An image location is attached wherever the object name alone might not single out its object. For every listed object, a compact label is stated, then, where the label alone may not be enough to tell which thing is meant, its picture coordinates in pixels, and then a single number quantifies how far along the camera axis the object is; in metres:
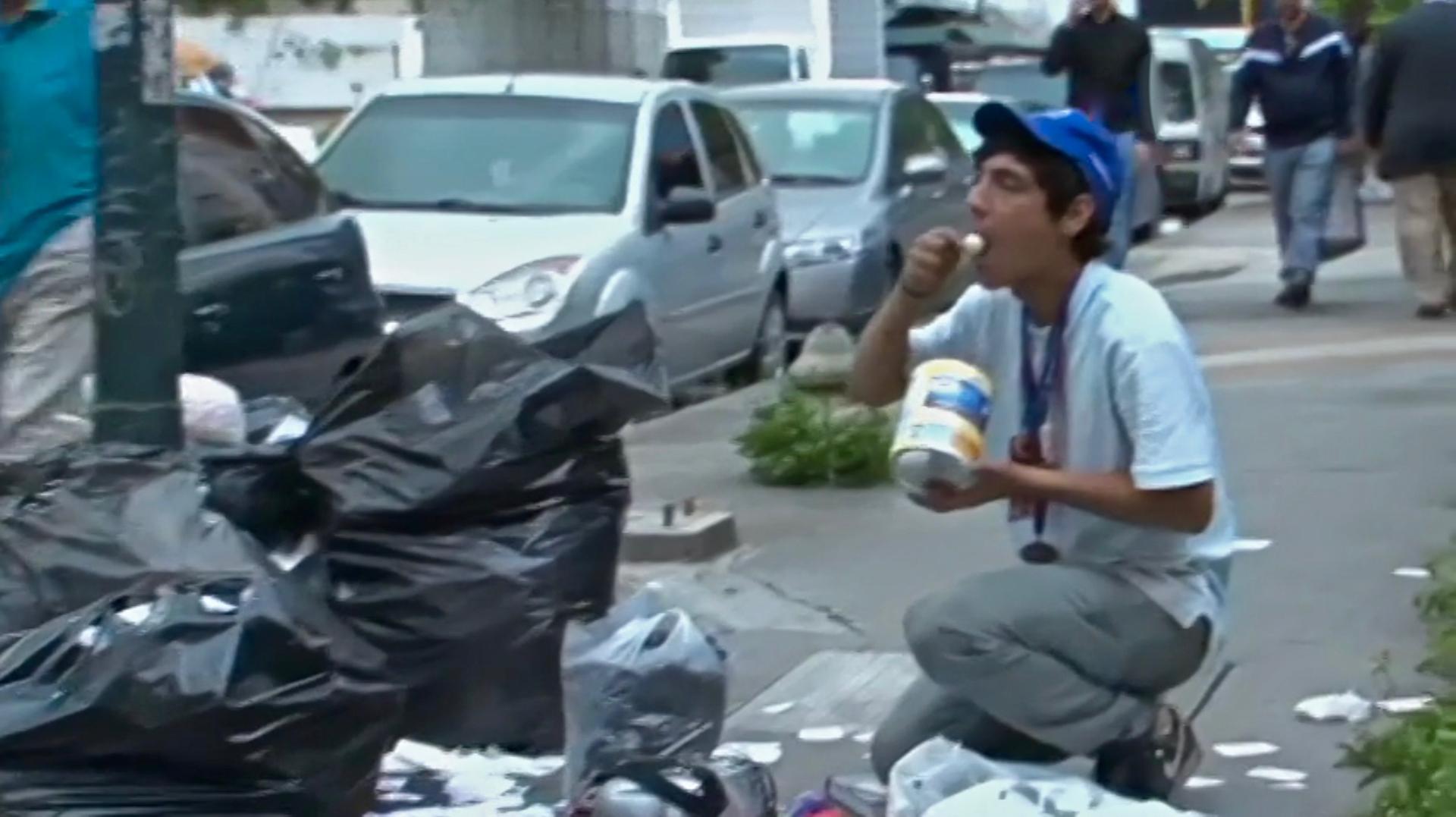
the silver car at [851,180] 14.05
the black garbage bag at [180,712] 4.54
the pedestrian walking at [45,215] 6.69
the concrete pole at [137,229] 5.67
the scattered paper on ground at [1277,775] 5.60
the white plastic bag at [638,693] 5.06
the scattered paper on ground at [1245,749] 5.80
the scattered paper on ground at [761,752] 5.76
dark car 8.01
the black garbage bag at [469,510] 5.54
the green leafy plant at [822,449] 9.39
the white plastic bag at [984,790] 4.55
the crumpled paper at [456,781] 5.21
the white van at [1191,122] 25.66
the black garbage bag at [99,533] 5.19
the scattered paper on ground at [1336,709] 6.06
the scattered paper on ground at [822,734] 5.99
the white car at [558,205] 10.35
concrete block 8.05
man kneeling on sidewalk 4.58
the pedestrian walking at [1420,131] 13.30
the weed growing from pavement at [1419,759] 4.68
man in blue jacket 14.86
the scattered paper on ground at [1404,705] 5.85
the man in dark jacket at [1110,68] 14.73
